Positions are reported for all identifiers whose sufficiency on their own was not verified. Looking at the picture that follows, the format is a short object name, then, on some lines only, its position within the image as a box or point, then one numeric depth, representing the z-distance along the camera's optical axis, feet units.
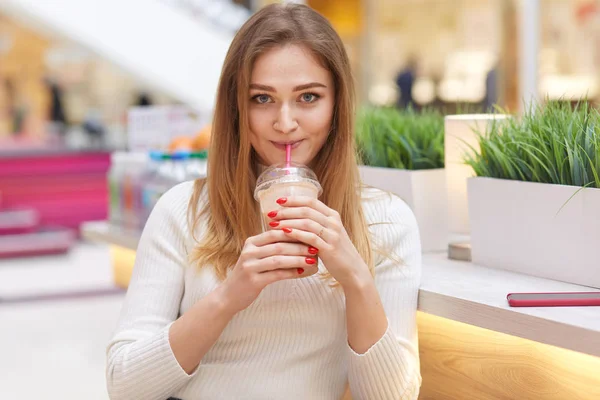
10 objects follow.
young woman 5.82
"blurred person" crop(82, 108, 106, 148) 31.96
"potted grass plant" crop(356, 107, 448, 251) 7.91
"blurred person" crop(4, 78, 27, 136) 41.56
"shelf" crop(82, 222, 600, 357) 5.05
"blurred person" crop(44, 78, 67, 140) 40.06
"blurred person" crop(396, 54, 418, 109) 35.96
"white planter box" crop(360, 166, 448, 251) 7.88
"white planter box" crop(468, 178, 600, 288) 5.99
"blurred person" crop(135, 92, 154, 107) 37.32
